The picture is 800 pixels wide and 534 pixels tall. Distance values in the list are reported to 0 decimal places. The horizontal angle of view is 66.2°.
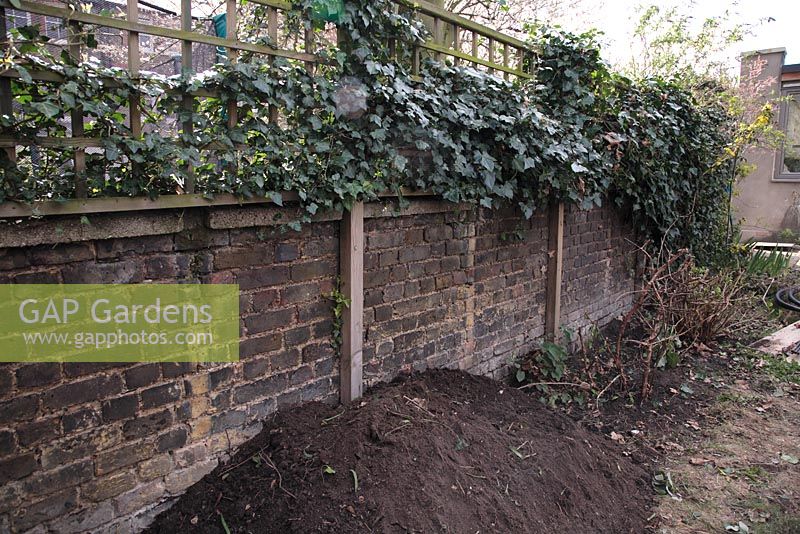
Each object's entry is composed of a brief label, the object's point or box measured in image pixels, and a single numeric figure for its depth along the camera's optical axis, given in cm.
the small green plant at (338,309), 310
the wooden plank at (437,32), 363
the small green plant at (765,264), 831
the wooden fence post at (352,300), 309
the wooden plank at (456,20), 334
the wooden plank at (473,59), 352
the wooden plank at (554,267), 489
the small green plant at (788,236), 1226
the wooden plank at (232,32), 250
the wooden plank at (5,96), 194
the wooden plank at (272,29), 266
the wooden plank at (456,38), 372
